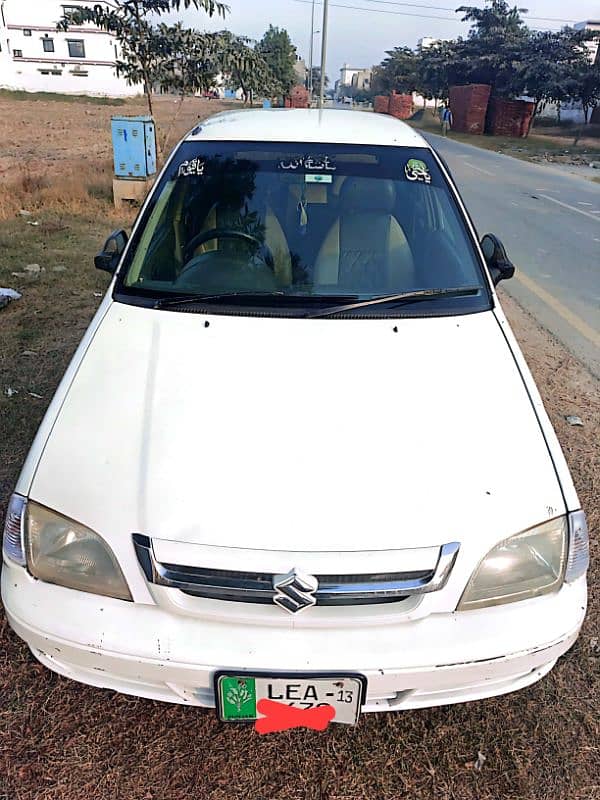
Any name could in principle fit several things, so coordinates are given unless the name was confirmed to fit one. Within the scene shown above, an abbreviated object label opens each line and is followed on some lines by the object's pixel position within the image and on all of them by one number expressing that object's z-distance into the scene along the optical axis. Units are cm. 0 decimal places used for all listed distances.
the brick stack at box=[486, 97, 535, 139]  3078
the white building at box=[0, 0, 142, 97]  6178
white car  155
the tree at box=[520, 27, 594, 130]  2889
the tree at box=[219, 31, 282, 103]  968
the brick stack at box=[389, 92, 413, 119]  4681
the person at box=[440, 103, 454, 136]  3203
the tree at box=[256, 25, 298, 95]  4728
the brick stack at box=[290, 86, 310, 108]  3774
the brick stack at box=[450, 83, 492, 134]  3262
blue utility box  795
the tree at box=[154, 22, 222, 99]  935
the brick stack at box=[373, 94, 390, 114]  4975
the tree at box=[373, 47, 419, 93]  4941
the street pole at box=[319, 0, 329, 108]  2444
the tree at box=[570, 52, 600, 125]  2827
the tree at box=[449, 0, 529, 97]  3338
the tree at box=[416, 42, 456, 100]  3944
